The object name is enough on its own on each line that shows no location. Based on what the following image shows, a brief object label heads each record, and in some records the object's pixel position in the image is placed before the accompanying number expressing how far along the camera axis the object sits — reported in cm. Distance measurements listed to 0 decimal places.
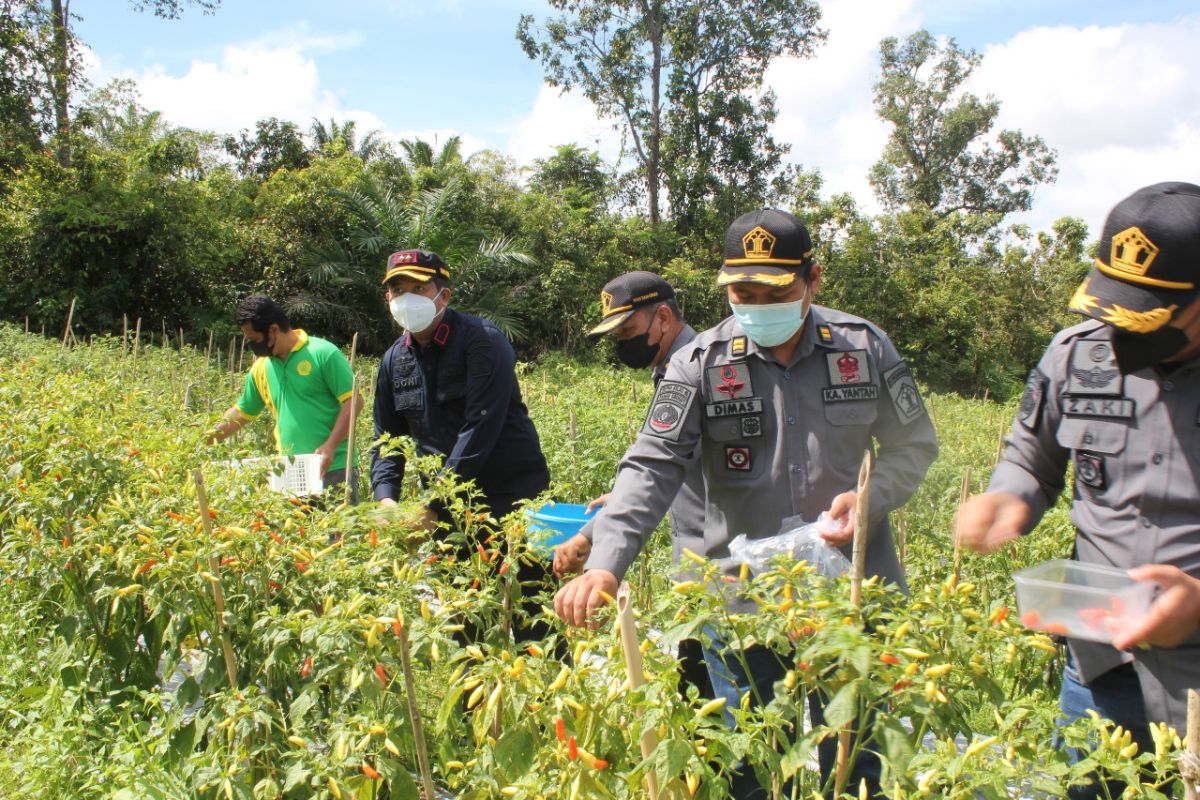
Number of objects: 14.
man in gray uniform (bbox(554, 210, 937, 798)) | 197
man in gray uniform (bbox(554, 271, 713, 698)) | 303
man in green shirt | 407
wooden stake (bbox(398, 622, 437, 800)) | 150
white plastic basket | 358
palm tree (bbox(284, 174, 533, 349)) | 1595
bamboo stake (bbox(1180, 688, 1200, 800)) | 114
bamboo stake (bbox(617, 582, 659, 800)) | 125
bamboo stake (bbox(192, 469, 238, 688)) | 186
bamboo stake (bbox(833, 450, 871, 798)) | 124
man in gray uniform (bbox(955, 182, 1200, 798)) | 148
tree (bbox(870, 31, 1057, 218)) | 2795
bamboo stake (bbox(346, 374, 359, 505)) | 317
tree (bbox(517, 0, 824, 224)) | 2158
